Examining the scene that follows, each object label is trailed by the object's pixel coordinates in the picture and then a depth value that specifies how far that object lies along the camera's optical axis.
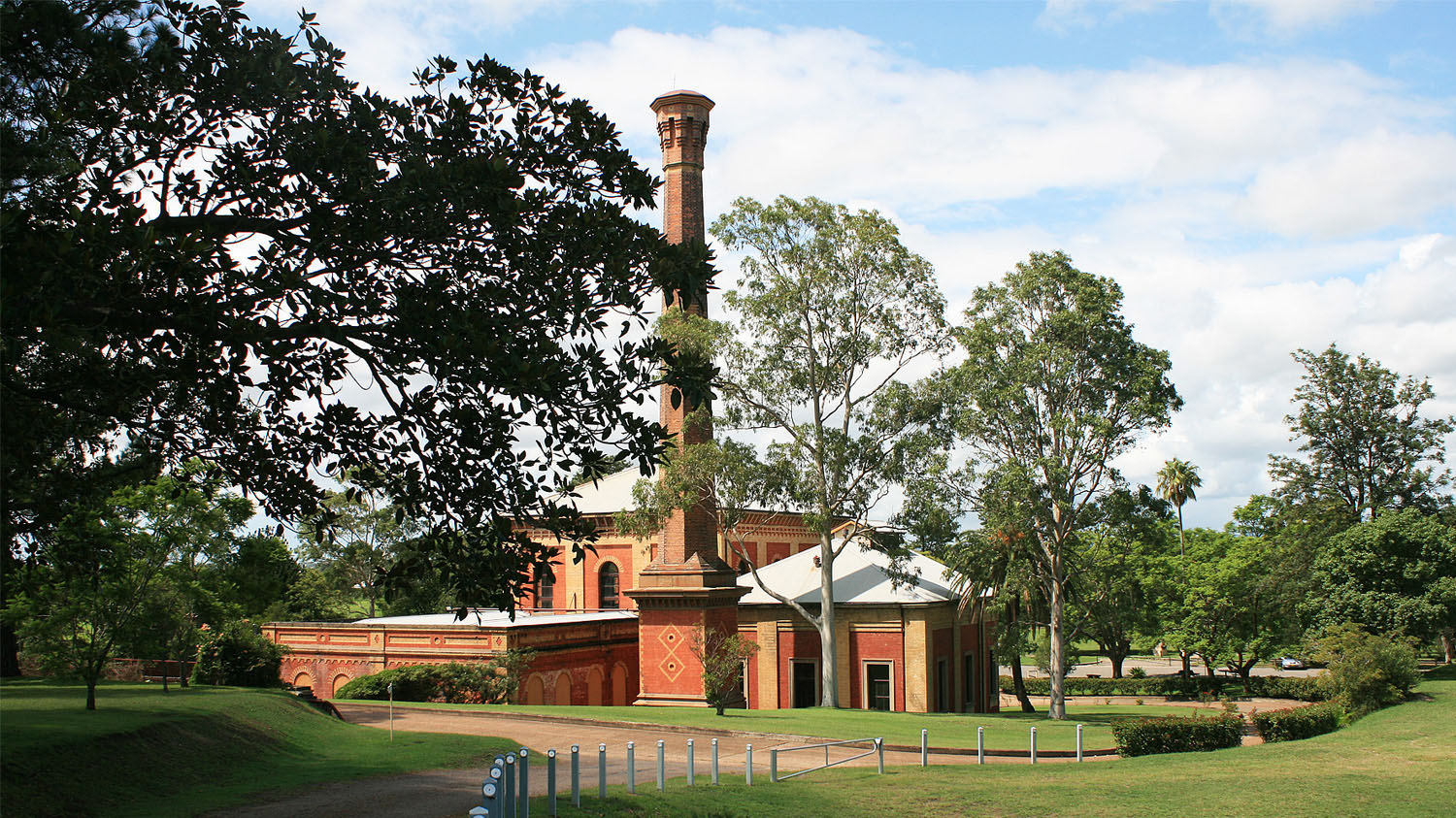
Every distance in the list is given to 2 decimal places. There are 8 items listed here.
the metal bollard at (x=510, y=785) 11.82
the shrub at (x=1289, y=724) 28.69
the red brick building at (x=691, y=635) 37.72
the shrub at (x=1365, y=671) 32.31
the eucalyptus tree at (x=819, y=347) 37.16
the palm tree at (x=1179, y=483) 83.88
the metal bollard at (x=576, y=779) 14.21
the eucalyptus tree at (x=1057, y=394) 37.66
